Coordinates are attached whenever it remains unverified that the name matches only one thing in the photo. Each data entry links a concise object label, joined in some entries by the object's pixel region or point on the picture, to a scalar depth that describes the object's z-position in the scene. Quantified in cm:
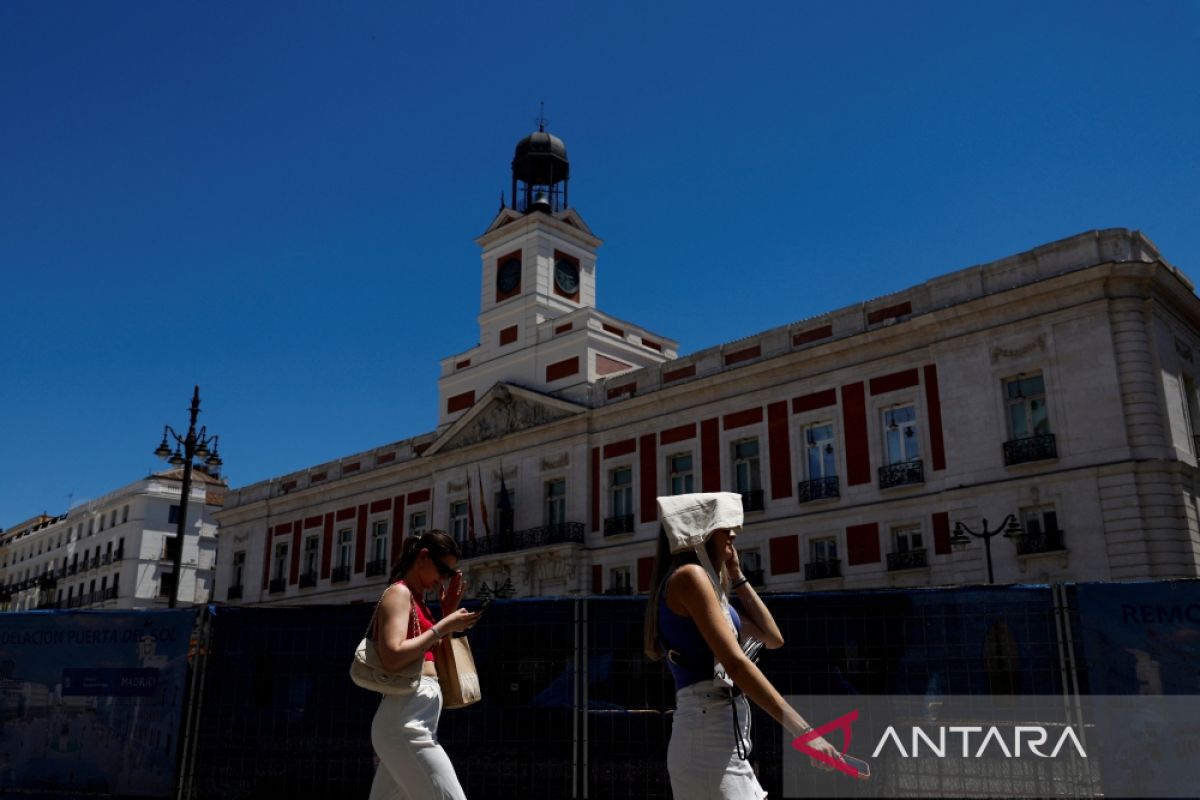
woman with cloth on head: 335
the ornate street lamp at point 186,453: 2231
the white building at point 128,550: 5809
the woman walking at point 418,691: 444
